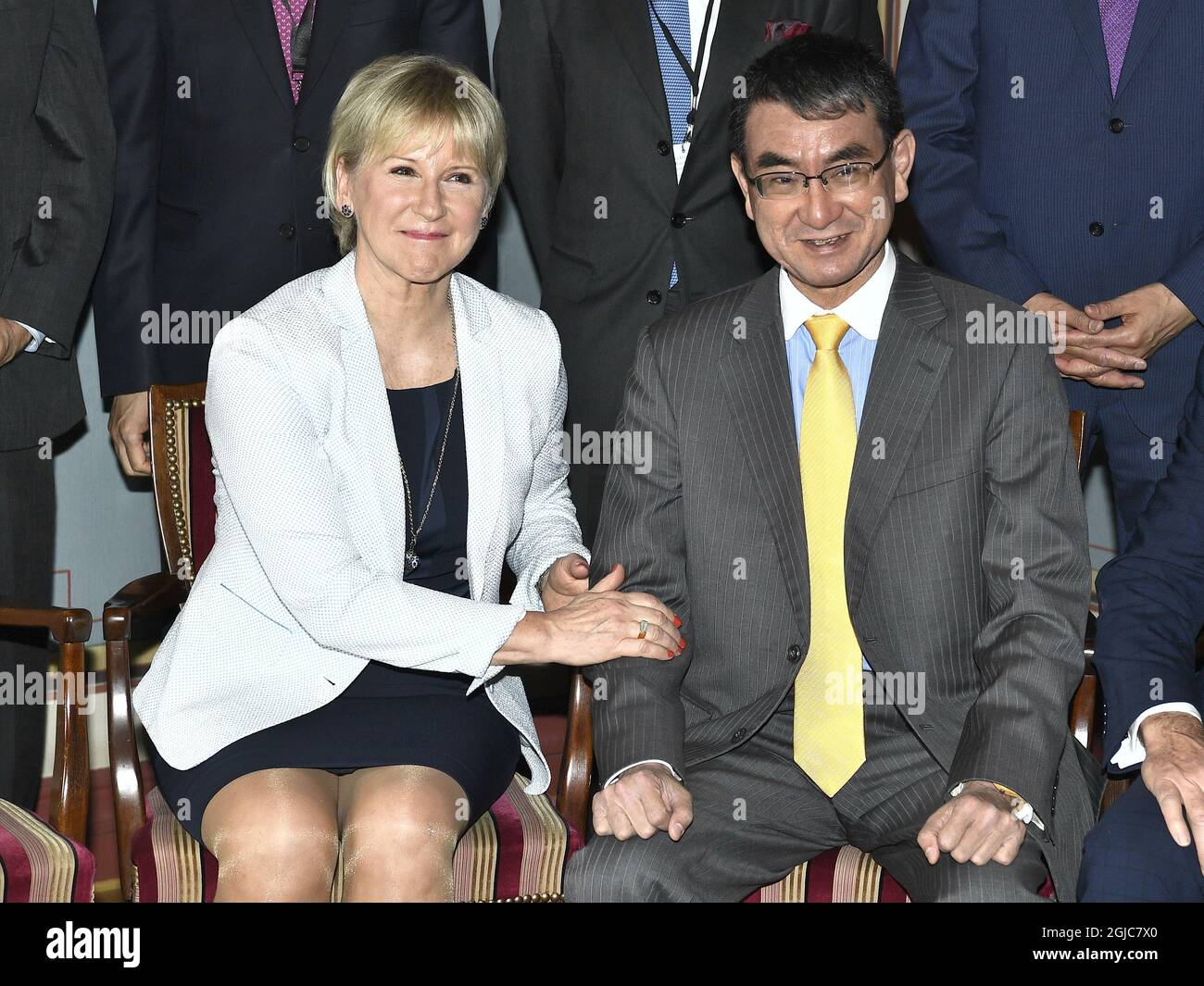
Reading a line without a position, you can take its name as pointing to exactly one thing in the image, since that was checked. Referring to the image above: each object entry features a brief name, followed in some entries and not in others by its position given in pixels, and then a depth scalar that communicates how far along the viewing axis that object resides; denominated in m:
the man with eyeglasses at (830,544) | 2.45
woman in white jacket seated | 2.47
